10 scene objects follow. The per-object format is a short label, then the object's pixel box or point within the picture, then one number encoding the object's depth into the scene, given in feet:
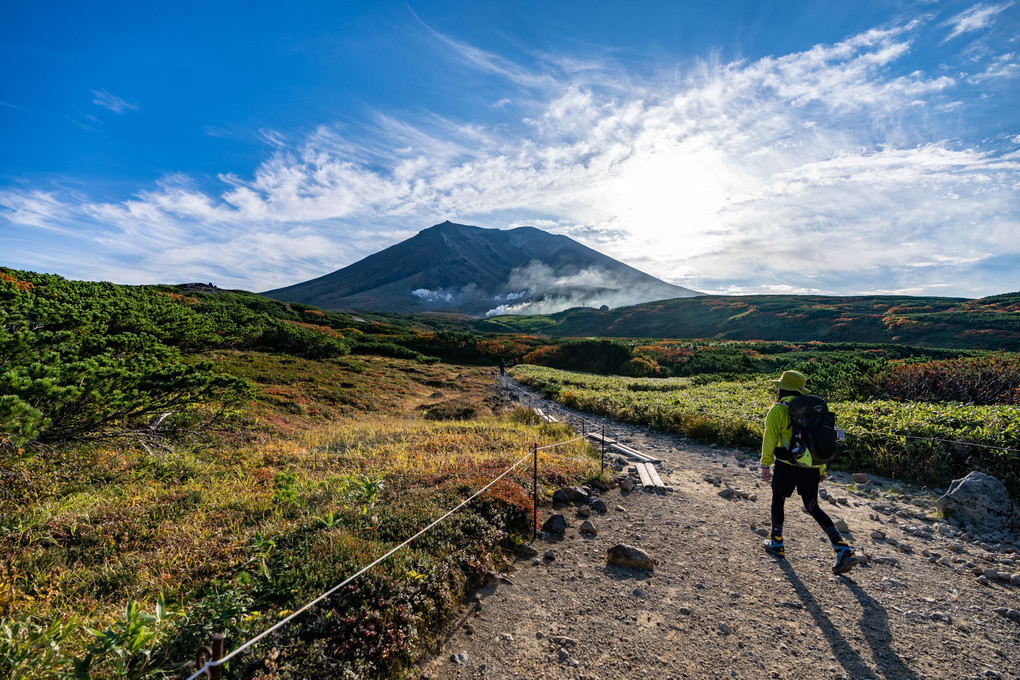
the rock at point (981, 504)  20.84
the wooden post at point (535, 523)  20.55
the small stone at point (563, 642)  13.57
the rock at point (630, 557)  18.15
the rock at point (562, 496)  25.18
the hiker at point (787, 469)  17.78
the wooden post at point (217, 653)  7.46
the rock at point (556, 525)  21.45
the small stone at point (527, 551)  19.25
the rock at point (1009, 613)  14.47
